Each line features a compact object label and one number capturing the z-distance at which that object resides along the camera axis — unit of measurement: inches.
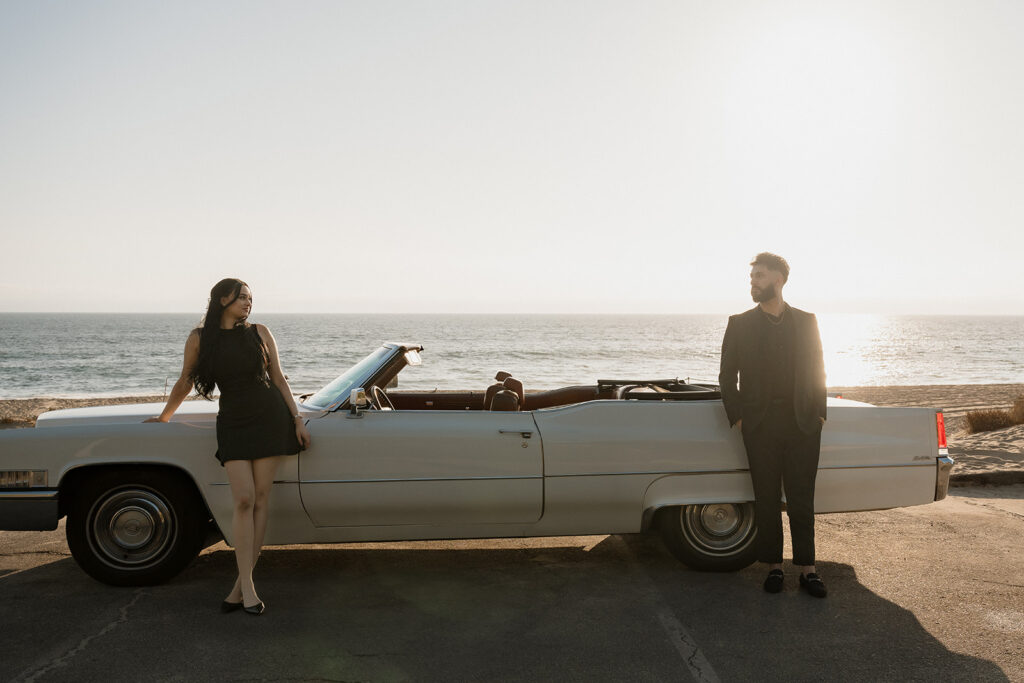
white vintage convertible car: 175.5
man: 177.2
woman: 162.2
